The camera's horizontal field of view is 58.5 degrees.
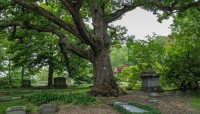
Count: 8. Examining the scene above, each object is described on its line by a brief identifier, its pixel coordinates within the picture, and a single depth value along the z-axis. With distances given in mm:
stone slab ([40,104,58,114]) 5263
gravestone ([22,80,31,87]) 16011
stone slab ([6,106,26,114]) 4915
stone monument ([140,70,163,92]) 9343
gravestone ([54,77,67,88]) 15362
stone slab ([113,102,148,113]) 5524
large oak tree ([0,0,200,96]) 6797
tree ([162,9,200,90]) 8745
